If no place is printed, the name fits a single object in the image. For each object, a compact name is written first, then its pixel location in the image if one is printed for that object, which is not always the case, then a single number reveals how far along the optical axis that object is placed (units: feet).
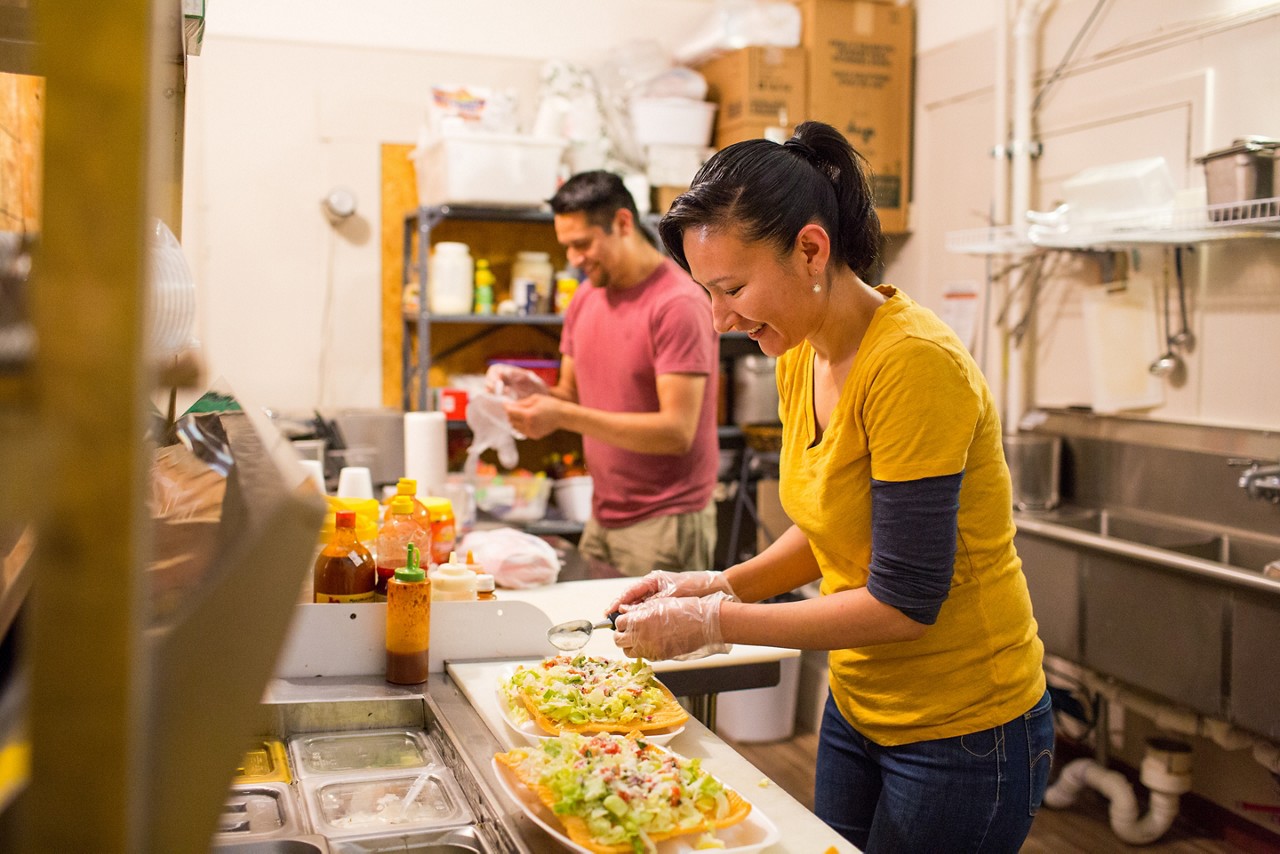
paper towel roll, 10.40
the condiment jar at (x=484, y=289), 15.01
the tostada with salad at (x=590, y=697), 5.30
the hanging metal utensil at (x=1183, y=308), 11.87
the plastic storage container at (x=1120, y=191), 11.40
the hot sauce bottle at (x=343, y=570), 6.38
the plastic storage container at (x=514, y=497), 13.97
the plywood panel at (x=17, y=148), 4.42
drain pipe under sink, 11.05
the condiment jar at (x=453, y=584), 7.07
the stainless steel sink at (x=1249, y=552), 10.73
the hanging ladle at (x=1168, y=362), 12.05
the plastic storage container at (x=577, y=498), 14.55
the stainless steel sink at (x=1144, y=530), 11.30
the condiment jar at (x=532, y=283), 15.06
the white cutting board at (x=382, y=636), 6.21
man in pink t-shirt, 10.03
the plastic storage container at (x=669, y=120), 15.66
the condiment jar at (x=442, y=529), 8.20
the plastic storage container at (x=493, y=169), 13.96
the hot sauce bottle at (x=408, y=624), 6.09
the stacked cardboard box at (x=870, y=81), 15.85
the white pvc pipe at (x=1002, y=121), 14.03
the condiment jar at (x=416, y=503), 7.27
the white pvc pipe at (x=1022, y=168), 13.67
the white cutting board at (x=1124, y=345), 12.32
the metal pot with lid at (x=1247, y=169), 10.00
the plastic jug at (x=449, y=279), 14.71
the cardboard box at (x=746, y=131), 15.58
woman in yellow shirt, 4.82
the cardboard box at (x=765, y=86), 15.58
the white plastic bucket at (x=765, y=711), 13.70
